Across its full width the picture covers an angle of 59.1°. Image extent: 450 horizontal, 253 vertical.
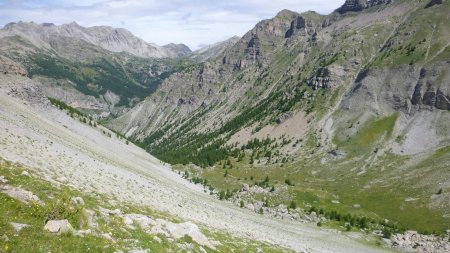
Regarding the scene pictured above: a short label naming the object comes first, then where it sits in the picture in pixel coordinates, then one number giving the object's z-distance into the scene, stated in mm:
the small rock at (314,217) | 112312
